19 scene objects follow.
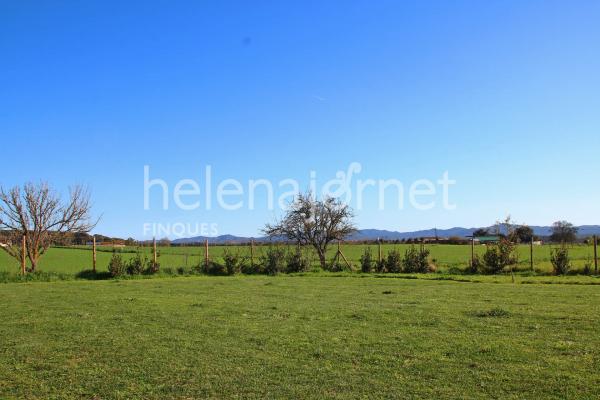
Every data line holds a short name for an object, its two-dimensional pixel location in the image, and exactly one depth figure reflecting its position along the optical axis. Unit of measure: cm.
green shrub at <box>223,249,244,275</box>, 2928
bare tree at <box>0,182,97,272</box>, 2925
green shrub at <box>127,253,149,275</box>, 2716
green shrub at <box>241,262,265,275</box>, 2997
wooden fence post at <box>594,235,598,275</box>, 2484
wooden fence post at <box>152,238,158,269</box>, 2786
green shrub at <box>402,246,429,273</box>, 2922
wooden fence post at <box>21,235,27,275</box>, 2493
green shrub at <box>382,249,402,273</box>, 2964
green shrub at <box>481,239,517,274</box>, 2767
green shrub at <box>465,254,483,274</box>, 2825
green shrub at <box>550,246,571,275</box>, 2538
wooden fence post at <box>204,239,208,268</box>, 2958
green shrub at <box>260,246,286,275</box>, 2961
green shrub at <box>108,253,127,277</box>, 2625
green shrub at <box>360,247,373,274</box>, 3041
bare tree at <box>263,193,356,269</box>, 3856
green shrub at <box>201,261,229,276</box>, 2934
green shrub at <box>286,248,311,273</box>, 3056
